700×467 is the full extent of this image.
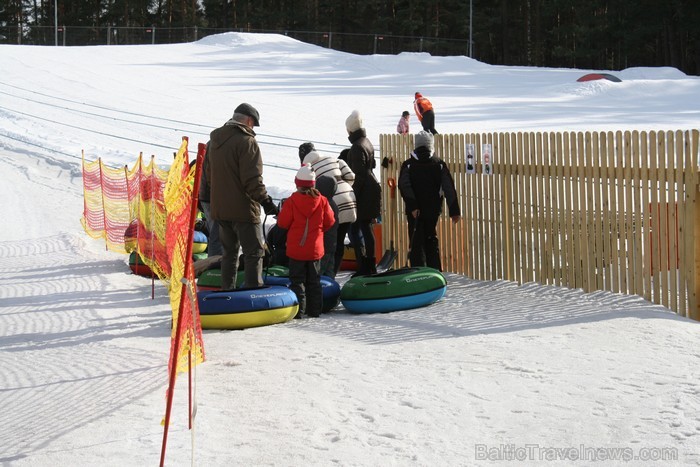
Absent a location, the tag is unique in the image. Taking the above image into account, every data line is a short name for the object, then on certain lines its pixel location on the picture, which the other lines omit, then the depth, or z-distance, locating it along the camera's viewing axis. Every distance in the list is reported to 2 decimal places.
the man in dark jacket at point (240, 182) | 9.16
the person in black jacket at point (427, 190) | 11.19
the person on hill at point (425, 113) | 22.48
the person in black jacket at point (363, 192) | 11.29
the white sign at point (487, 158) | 11.49
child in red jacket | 9.52
